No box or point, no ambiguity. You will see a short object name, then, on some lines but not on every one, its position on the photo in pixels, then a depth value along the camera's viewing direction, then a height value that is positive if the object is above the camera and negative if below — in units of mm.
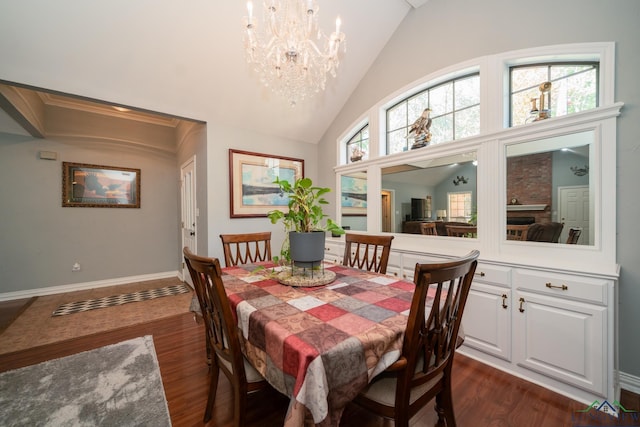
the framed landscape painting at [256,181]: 3322 +445
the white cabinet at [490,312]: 1874 -809
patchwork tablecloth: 776 -460
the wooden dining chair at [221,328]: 1038 -559
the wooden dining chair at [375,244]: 2008 -291
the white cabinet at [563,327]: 1513 -777
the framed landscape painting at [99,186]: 3875 +446
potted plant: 1446 -86
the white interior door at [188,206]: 3650 +97
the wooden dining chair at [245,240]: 2205 -263
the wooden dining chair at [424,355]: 903 -608
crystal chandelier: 1722 +1243
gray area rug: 1431 -1203
